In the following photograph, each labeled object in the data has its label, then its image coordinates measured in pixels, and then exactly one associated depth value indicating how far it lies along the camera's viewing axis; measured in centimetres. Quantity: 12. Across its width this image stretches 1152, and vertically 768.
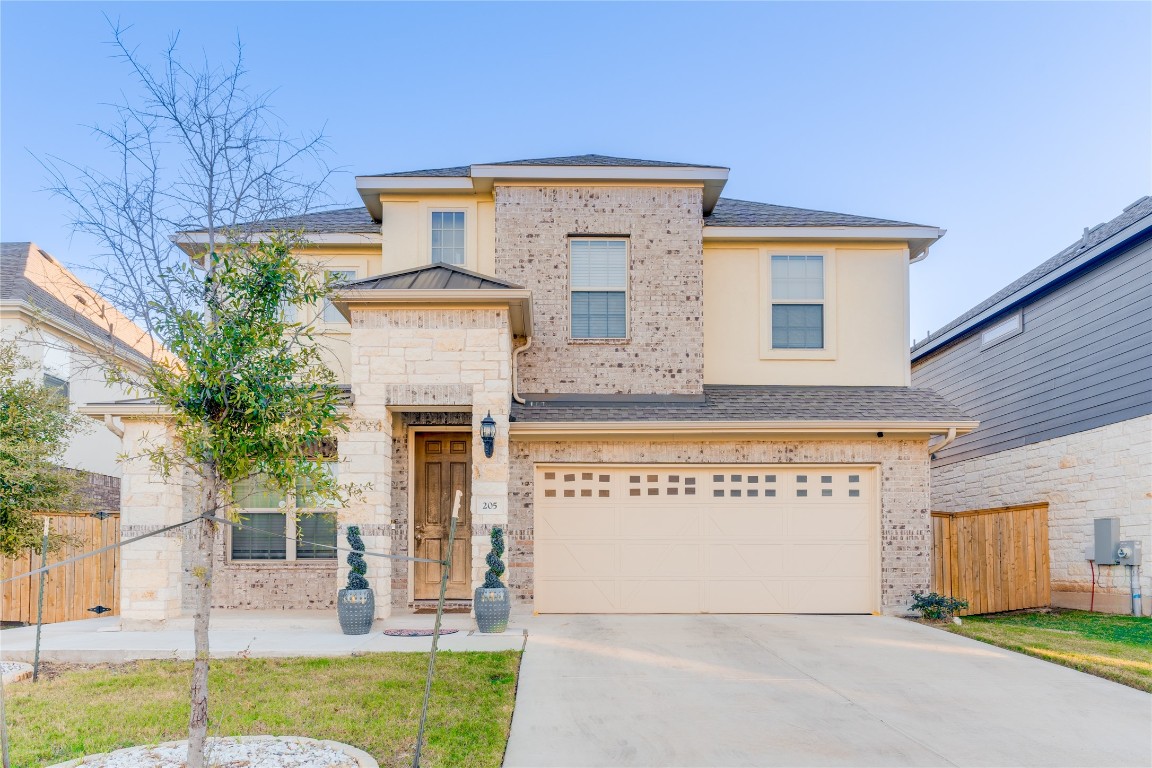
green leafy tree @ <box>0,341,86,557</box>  1000
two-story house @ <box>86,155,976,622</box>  1052
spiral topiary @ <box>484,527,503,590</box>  975
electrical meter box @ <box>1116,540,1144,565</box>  1138
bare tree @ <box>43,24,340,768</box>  490
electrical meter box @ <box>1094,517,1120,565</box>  1169
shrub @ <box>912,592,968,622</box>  1091
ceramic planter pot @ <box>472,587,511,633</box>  952
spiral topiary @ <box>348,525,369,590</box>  978
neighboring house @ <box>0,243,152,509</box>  1425
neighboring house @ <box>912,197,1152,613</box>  1166
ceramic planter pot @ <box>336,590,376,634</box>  952
